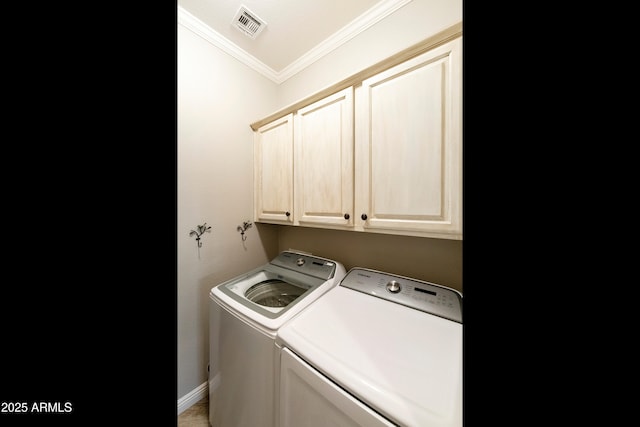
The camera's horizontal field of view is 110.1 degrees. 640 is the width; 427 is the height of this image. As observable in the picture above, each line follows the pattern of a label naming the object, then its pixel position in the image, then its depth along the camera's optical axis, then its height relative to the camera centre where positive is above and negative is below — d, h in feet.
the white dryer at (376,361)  1.86 -1.48
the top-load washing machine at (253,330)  2.81 -1.68
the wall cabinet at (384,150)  2.78 +0.96
